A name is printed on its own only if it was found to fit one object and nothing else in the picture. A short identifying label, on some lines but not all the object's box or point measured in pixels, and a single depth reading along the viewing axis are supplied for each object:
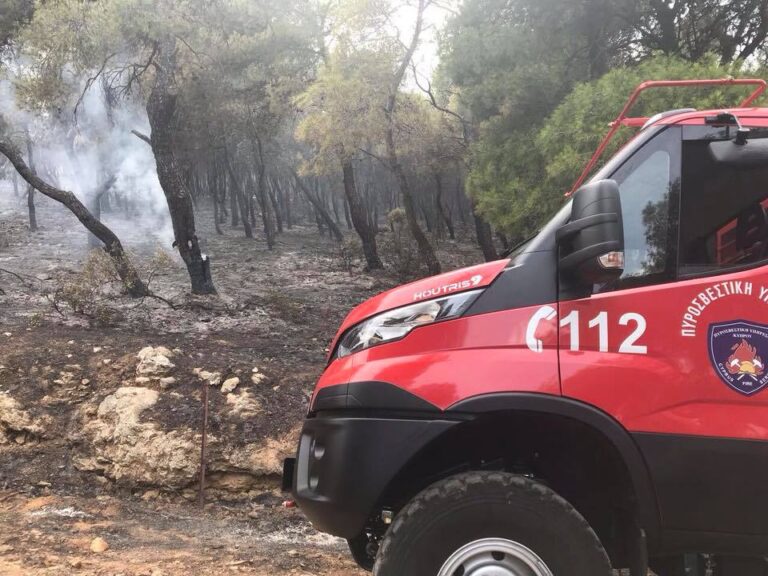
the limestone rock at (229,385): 6.66
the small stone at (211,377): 6.75
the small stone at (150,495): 5.60
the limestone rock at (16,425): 6.02
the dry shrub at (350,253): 19.87
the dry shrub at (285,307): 11.85
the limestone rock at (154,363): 6.84
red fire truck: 2.13
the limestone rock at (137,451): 5.69
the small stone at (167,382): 6.71
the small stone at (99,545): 3.98
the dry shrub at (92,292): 9.65
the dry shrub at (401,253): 18.27
